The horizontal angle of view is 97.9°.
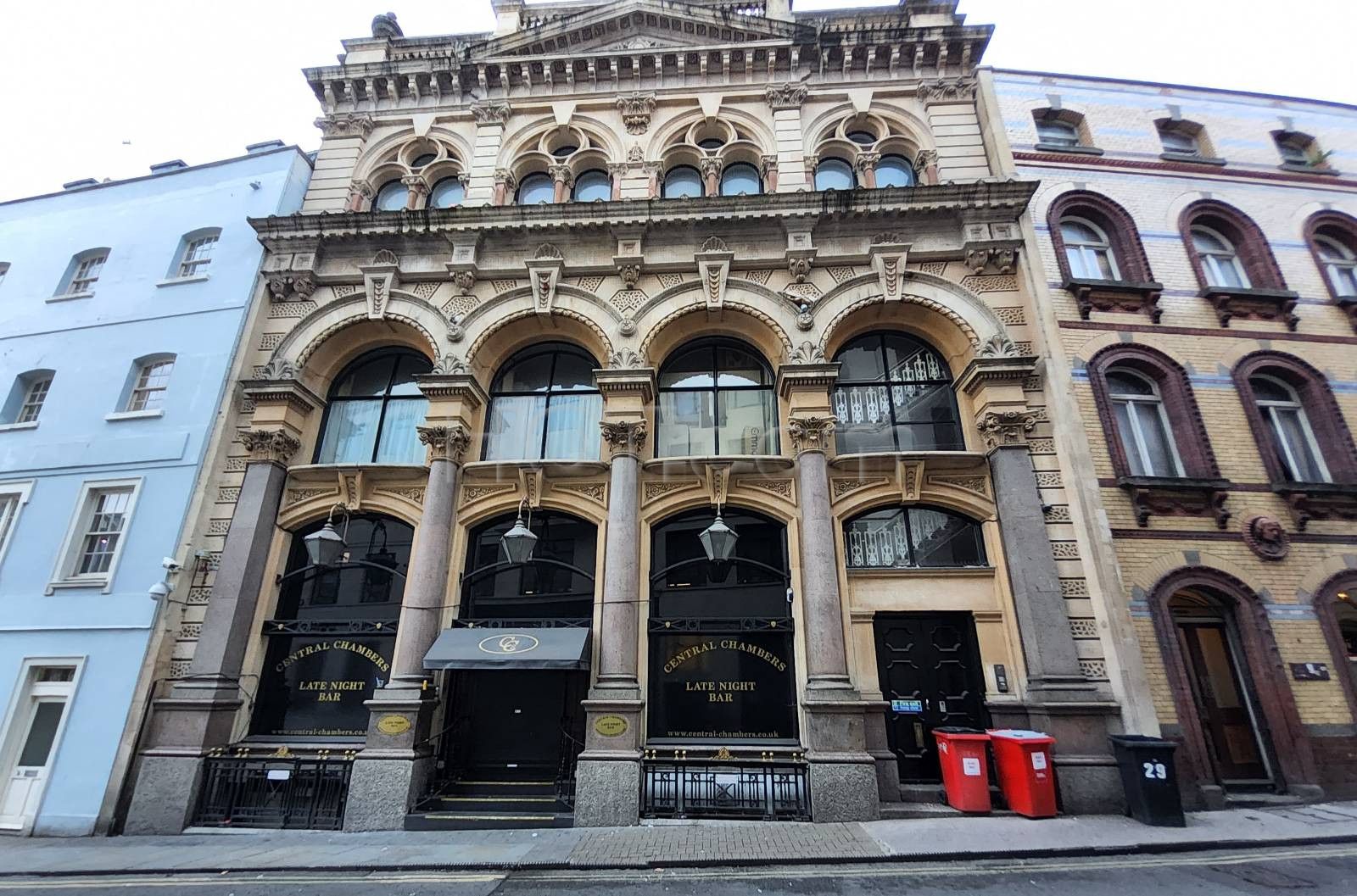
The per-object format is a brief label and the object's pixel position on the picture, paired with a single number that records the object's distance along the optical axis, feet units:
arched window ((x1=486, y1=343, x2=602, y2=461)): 43.24
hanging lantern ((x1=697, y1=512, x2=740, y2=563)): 34.17
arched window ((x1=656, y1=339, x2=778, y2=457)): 42.37
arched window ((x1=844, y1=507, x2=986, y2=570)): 38.29
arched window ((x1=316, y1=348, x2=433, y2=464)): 44.24
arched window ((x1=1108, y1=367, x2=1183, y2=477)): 39.04
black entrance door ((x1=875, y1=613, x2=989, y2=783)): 34.78
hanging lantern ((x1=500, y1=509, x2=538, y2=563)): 35.40
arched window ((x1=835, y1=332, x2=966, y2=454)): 41.68
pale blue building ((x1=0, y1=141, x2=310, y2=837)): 35.22
